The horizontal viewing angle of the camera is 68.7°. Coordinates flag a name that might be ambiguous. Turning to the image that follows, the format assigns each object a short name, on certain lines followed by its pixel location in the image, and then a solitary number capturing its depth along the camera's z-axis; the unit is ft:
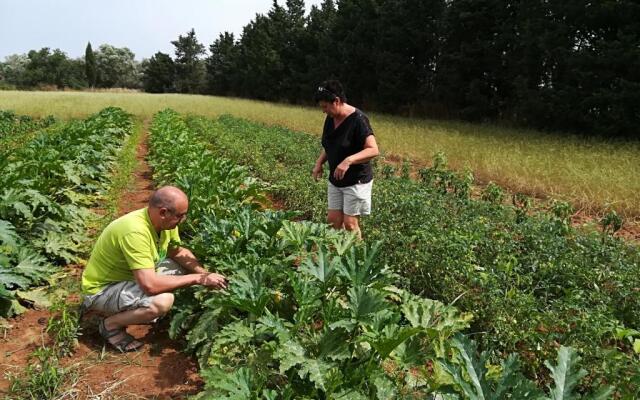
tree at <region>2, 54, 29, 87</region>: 228.02
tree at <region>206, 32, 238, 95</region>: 190.73
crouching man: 11.48
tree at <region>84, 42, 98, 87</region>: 239.09
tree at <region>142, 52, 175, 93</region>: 228.02
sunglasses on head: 14.14
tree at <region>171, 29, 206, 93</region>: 222.69
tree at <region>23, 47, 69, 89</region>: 224.74
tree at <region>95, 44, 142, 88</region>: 266.16
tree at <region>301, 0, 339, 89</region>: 127.03
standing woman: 14.26
